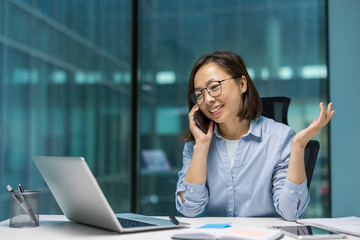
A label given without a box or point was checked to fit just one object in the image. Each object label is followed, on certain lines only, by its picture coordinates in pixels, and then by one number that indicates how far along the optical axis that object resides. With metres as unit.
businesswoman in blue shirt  1.65
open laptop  1.03
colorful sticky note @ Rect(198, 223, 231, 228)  1.12
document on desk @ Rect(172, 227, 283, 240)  0.98
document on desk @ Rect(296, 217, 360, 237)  1.11
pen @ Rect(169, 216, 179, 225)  1.21
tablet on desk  1.03
